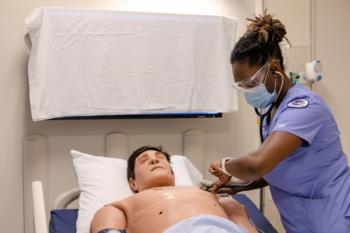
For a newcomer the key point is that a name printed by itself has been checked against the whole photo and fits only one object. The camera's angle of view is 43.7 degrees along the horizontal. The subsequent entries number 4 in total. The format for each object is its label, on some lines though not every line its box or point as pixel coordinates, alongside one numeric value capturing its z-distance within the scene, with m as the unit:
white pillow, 1.95
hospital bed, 1.59
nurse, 1.42
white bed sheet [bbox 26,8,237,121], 2.30
